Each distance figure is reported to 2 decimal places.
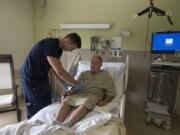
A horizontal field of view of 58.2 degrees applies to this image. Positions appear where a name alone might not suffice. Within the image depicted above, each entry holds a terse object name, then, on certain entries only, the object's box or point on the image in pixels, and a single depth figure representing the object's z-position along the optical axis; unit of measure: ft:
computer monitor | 7.63
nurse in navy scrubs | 5.49
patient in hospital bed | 5.34
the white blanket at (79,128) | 3.78
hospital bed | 3.87
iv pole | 7.37
